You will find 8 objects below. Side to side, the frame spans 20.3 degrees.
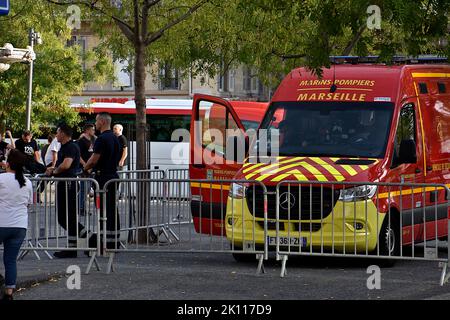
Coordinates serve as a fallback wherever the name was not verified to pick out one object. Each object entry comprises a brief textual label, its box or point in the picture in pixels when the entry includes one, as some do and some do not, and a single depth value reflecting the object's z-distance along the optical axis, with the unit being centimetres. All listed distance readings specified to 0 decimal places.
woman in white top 1216
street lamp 3747
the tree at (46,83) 4347
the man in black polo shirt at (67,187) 1577
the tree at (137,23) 1891
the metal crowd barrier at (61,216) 1534
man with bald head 2569
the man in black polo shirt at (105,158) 1653
